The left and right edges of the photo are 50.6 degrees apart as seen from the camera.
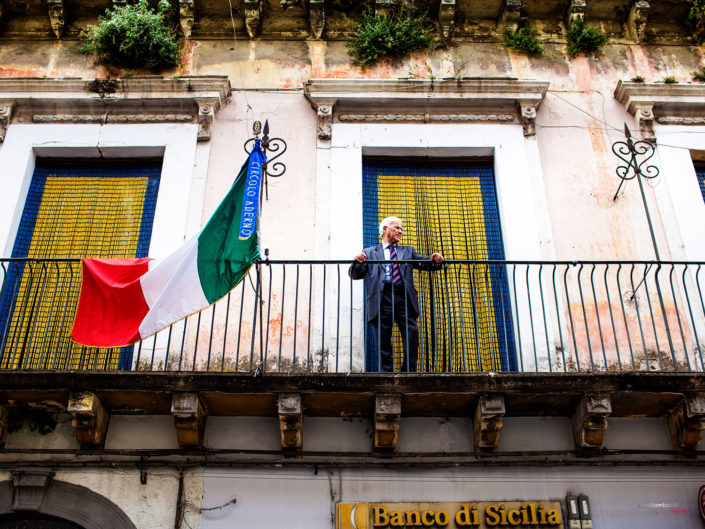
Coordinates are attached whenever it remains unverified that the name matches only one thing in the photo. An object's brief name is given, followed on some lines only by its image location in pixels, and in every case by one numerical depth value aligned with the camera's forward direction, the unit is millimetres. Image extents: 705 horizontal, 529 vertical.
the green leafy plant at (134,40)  8750
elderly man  6809
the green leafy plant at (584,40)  9211
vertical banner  6789
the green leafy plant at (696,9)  9211
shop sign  6184
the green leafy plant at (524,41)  9188
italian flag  6570
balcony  6207
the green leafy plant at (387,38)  9062
